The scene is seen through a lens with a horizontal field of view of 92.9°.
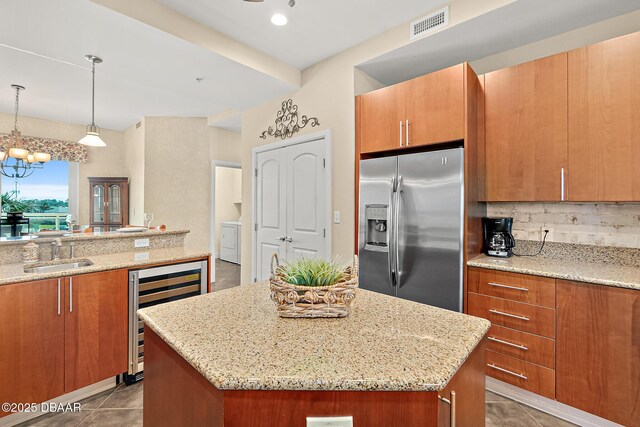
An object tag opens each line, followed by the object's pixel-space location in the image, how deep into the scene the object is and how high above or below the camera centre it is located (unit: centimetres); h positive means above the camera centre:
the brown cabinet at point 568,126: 189 +60
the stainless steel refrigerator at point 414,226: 217 -11
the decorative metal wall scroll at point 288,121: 333 +103
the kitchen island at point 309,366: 71 -38
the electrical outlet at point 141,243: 276 -28
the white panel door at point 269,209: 359 +4
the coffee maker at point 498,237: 239 -20
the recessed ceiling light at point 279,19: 239 +155
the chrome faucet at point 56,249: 227 -28
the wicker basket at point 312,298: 103 -29
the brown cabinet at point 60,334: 174 -77
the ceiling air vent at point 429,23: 230 +148
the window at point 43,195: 505 +30
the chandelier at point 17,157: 384 +75
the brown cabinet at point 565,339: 166 -76
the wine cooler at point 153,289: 222 -61
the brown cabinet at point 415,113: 223 +81
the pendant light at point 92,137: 311 +77
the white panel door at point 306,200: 317 +14
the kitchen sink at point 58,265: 210 -39
